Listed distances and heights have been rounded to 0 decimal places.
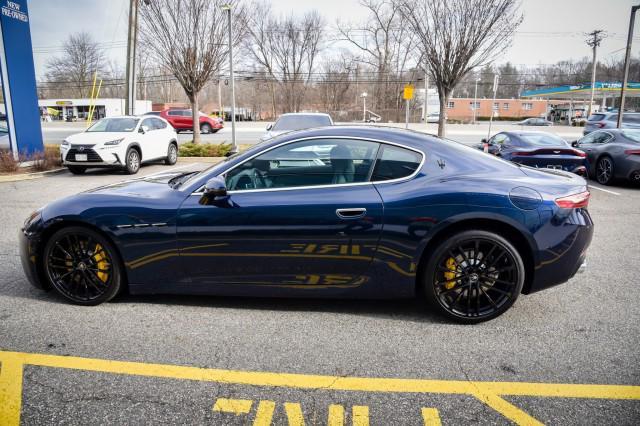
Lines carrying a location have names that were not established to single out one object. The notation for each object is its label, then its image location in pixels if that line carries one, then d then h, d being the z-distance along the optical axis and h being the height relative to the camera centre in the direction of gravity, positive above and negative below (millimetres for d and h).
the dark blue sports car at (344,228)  3164 -791
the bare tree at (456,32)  13867 +2673
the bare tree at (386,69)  55031 +6011
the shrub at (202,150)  15602 -1179
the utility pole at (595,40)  53800 +9240
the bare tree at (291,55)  57000 +7783
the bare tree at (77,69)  59656 +6353
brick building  76631 +1599
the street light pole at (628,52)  19969 +2863
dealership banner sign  11633 +1032
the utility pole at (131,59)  17172 +2249
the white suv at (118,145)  11133 -722
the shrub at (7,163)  11305 -1178
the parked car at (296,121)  12102 -118
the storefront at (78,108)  48625 +1011
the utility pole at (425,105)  46369 +1187
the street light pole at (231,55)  15242 +2128
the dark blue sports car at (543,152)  9031 -720
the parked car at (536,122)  51169 -587
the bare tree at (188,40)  15469 +2679
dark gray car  9898 -845
